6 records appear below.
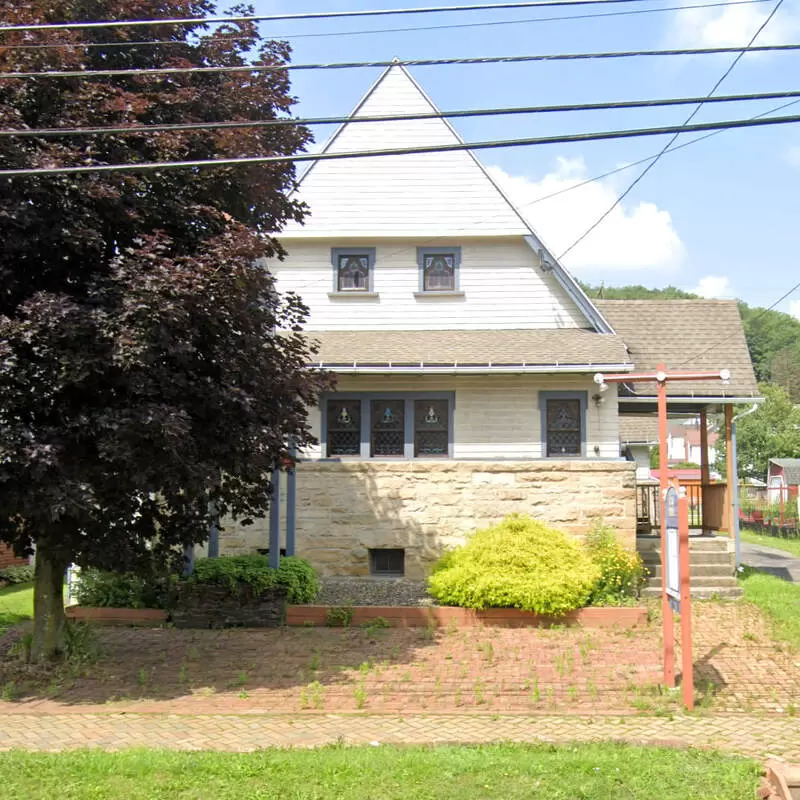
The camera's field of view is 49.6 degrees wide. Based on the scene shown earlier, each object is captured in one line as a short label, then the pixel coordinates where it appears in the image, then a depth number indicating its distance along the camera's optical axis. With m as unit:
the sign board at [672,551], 8.35
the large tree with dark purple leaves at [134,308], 7.81
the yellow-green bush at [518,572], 11.31
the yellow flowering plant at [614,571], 12.30
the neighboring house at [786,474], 50.97
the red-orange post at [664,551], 8.14
